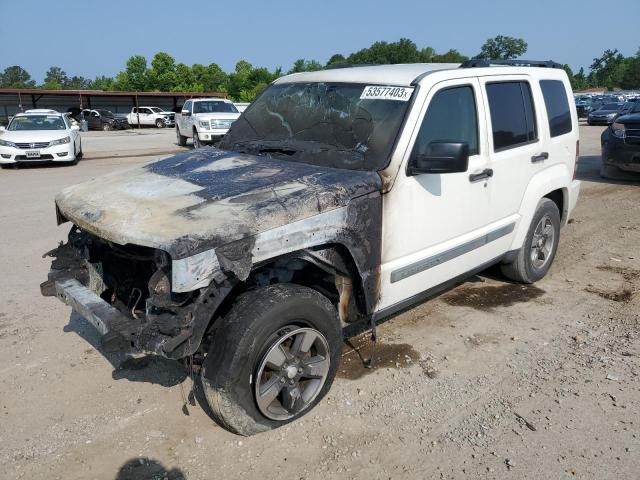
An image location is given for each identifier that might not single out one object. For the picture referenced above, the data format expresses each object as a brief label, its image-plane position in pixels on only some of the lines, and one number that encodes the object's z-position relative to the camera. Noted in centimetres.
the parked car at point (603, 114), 2804
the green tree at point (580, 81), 11469
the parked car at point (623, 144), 1002
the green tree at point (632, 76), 10506
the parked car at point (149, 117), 4075
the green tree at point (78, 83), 11739
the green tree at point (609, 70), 11256
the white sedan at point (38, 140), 1388
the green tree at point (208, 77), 6612
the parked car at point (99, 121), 3816
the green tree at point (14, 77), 11121
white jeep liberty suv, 269
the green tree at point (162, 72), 6462
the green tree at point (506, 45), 11443
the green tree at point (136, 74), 6694
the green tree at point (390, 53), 9069
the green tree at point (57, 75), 13700
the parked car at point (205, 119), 1795
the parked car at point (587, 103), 3762
